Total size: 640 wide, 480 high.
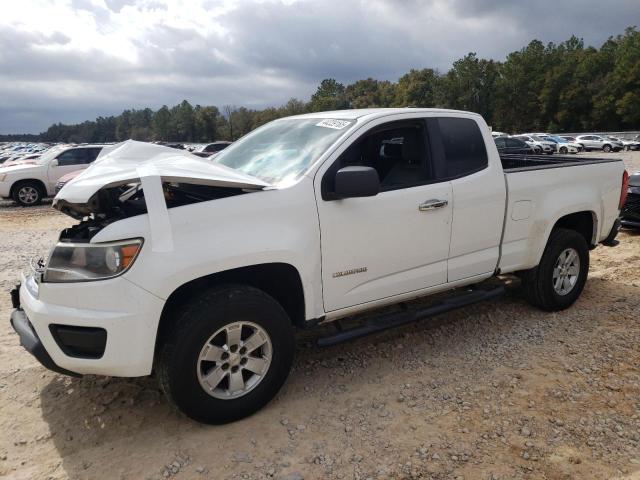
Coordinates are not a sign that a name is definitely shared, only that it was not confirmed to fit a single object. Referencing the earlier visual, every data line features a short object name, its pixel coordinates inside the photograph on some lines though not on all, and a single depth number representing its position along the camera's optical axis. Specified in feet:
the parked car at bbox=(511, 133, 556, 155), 117.60
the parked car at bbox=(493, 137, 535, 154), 81.82
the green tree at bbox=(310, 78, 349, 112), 301.71
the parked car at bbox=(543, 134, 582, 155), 131.23
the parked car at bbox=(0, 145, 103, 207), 44.06
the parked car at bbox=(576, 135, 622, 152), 132.36
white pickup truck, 8.83
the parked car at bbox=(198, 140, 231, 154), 72.68
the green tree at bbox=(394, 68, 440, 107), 268.41
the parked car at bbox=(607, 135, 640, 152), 134.10
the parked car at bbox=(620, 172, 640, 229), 25.38
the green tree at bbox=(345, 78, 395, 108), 306.25
